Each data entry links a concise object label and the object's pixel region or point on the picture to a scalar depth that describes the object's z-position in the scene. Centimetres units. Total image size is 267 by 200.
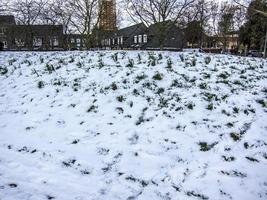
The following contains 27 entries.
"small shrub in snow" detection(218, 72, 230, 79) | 639
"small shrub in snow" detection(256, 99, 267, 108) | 489
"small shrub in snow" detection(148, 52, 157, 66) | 738
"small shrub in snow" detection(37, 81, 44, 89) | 648
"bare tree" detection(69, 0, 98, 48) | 2104
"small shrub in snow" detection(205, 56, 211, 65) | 798
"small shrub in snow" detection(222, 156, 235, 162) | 342
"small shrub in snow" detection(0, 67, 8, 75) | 817
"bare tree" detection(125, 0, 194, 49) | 1952
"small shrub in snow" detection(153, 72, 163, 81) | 620
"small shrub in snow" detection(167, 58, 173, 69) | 718
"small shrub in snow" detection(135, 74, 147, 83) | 618
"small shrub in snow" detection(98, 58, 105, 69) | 754
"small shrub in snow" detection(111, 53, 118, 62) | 831
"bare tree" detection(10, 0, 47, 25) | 2089
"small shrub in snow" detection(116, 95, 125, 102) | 530
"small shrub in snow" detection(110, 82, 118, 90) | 586
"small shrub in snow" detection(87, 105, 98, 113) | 503
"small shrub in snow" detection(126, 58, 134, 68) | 740
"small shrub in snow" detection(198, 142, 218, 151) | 370
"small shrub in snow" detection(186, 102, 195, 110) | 479
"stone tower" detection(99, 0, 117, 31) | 2197
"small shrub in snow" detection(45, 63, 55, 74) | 759
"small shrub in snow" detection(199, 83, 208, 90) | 563
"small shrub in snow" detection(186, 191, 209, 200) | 283
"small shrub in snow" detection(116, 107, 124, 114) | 486
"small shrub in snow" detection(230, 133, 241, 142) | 386
